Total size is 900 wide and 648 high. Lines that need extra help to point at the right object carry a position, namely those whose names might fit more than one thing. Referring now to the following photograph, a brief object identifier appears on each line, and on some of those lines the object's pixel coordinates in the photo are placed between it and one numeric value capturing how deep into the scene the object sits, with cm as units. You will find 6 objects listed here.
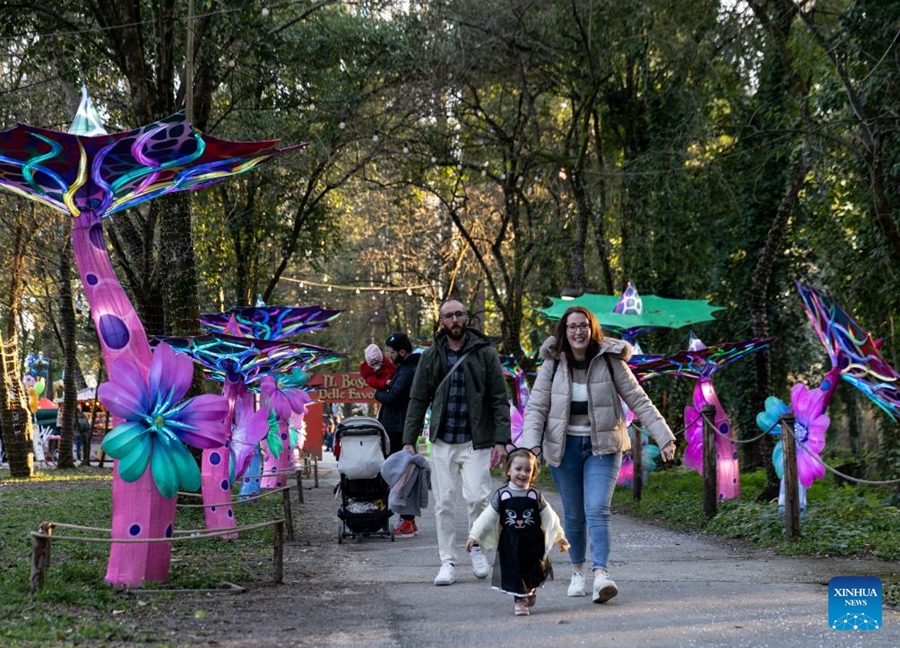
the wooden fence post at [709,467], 1177
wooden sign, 3125
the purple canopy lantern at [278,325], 1427
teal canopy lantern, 1662
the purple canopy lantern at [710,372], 1328
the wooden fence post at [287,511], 996
